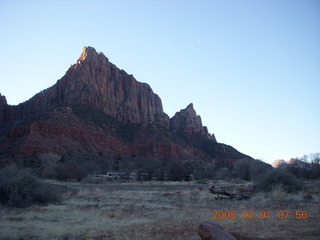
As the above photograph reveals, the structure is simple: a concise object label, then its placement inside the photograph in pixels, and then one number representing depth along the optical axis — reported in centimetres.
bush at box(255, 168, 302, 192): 2397
